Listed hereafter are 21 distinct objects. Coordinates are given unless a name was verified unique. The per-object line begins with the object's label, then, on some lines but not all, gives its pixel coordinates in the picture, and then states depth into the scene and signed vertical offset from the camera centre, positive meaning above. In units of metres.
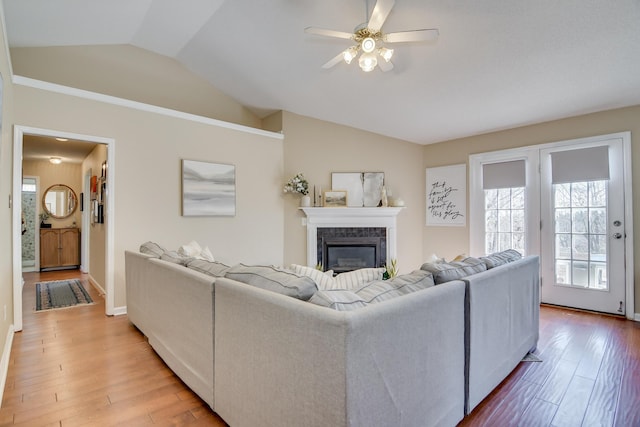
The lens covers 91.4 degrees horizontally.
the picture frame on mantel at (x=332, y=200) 5.22 +0.26
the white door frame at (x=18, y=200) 3.02 +0.17
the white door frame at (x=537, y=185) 3.56 +0.36
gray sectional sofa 1.13 -0.59
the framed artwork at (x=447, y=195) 5.05 +0.33
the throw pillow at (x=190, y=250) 3.21 -0.36
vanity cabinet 6.30 -0.63
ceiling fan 2.30 +1.44
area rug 3.92 -1.09
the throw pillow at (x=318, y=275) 1.85 -0.38
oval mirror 6.65 +0.35
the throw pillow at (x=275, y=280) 1.40 -0.32
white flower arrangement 5.03 +0.50
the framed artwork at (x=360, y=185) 5.28 +0.52
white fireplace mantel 5.16 -0.07
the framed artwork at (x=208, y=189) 4.19 +0.39
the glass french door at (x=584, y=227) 3.67 -0.15
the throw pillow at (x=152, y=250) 2.89 -0.33
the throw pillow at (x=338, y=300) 1.25 -0.35
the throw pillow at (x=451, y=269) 1.74 -0.32
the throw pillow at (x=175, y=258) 2.39 -0.34
